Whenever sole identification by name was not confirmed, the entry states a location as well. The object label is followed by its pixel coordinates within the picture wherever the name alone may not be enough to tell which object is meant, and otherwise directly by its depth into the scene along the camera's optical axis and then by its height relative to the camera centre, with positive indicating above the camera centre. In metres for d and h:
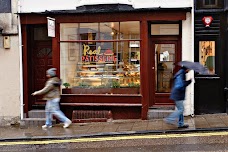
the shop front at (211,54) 11.75 +0.29
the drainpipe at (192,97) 11.74 -1.05
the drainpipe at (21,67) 12.58 -0.12
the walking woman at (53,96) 11.19 -0.97
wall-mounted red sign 11.70 +1.34
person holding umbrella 9.87 -0.76
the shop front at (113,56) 11.99 +0.26
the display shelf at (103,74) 12.30 -0.34
